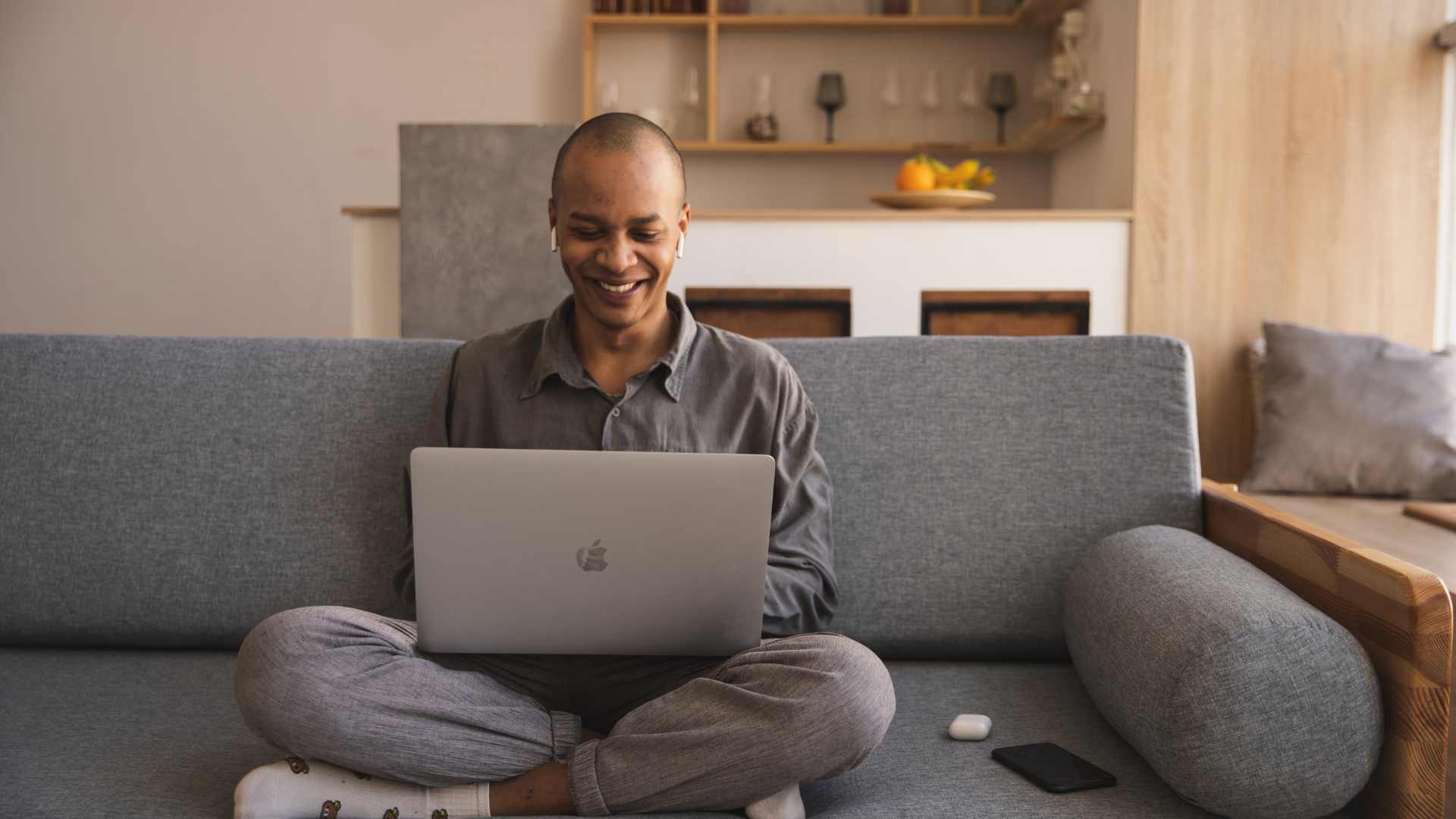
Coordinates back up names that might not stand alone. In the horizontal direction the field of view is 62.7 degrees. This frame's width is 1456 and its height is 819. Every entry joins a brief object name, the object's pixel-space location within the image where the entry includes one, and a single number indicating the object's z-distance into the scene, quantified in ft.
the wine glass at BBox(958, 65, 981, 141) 16.20
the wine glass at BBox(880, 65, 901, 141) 16.43
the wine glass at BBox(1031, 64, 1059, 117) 14.70
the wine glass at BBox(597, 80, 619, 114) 15.94
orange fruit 12.14
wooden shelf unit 15.98
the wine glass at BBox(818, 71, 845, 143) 16.29
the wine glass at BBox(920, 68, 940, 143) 16.31
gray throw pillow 9.84
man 3.84
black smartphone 4.04
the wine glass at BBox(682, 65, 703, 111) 16.31
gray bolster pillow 3.81
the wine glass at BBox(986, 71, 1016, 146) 15.84
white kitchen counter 11.40
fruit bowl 11.94
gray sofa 5.37
